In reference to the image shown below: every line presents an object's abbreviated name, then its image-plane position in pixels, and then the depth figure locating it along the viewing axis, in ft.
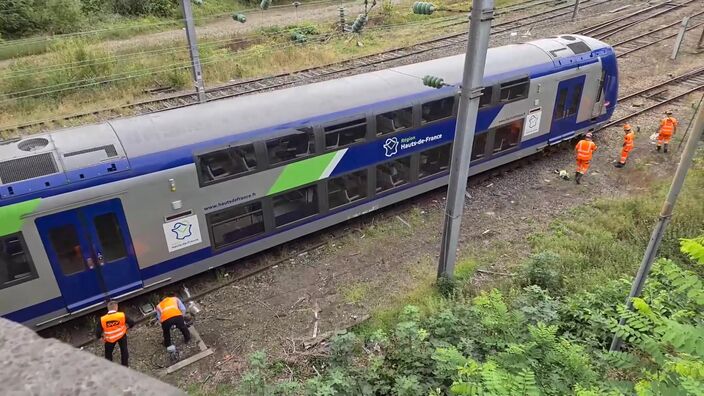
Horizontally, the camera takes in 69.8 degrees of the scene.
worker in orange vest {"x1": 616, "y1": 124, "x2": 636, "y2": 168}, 48.14
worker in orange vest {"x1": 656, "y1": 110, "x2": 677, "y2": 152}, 49.60
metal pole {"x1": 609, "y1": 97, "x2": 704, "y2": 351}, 17.74
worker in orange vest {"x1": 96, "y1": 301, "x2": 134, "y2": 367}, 25.95
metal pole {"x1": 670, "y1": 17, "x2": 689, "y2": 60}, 75.61
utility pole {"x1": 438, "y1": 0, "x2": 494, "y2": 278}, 25.41
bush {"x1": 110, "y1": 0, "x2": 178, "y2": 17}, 111.65
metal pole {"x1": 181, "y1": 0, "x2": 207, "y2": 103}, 42.60
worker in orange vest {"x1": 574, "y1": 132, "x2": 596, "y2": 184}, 45.01
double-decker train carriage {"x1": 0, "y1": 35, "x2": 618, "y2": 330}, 26.37
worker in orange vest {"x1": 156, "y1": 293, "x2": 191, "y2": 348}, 27.53
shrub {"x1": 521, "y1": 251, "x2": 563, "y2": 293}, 30.09
